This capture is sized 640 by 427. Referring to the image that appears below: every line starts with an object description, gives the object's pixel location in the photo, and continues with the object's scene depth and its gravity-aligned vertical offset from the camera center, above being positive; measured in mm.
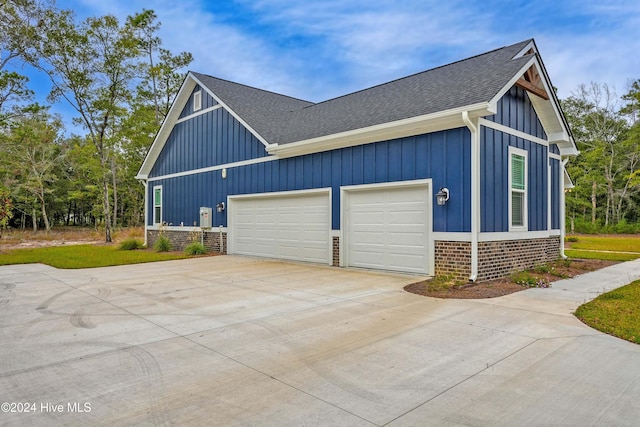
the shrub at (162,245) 14977 -1175
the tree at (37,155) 25283 +4205
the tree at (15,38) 16875 +7950
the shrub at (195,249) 13438 -1201
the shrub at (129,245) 15781 -1235
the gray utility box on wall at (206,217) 14039 -86
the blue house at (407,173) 7613 +998
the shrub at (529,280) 7410 -1336
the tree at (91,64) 18750 +7706
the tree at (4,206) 15117 +380
